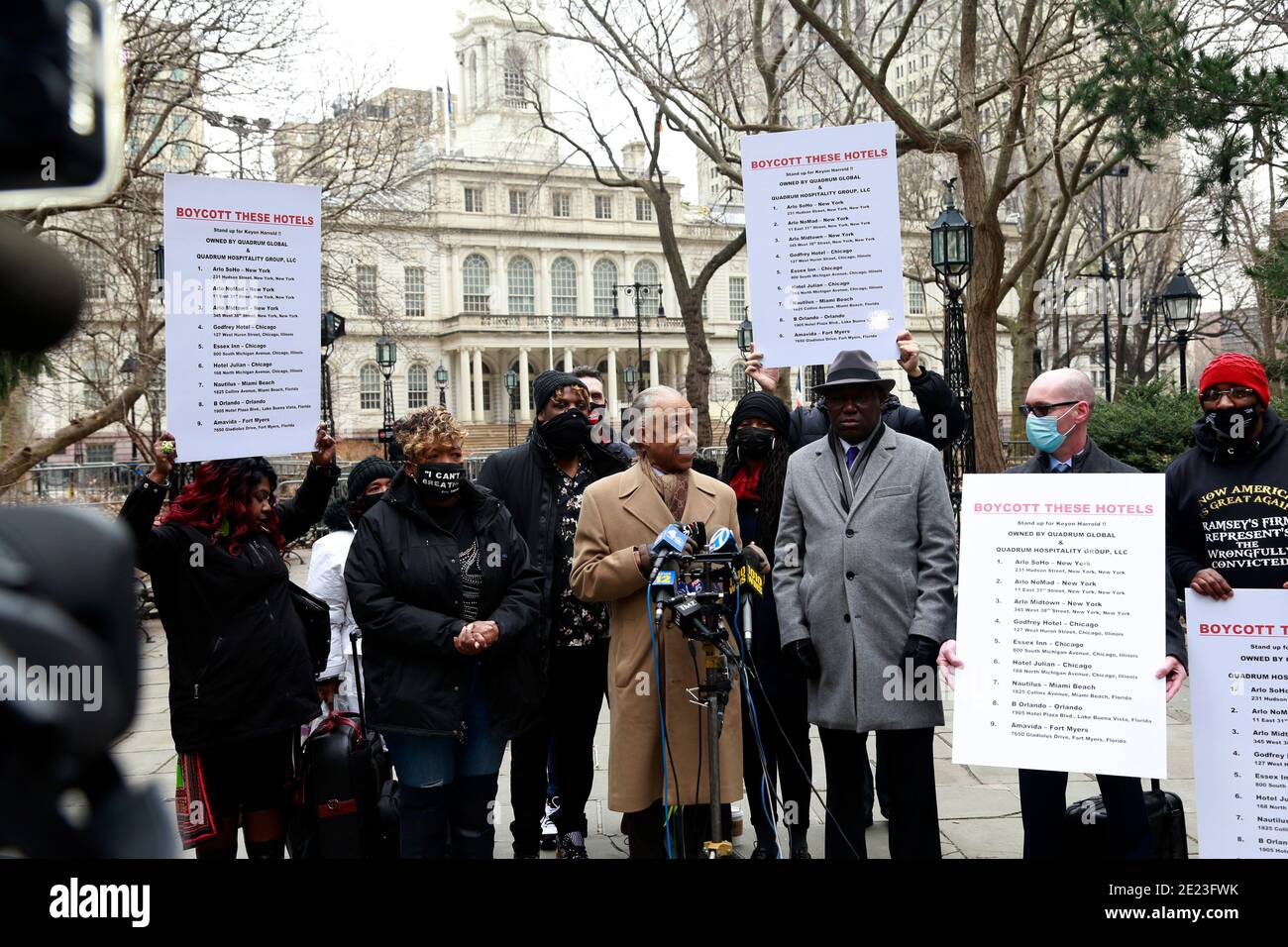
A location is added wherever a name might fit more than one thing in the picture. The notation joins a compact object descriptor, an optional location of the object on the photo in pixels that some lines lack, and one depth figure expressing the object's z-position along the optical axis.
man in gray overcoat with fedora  4.55
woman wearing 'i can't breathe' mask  4.58
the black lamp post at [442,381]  61.49
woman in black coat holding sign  4.43
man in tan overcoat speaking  4.85
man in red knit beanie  4.53
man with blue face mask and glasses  4.31
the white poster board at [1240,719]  3.99
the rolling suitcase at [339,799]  4.70
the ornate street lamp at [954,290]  11.84
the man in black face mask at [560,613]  5.38
